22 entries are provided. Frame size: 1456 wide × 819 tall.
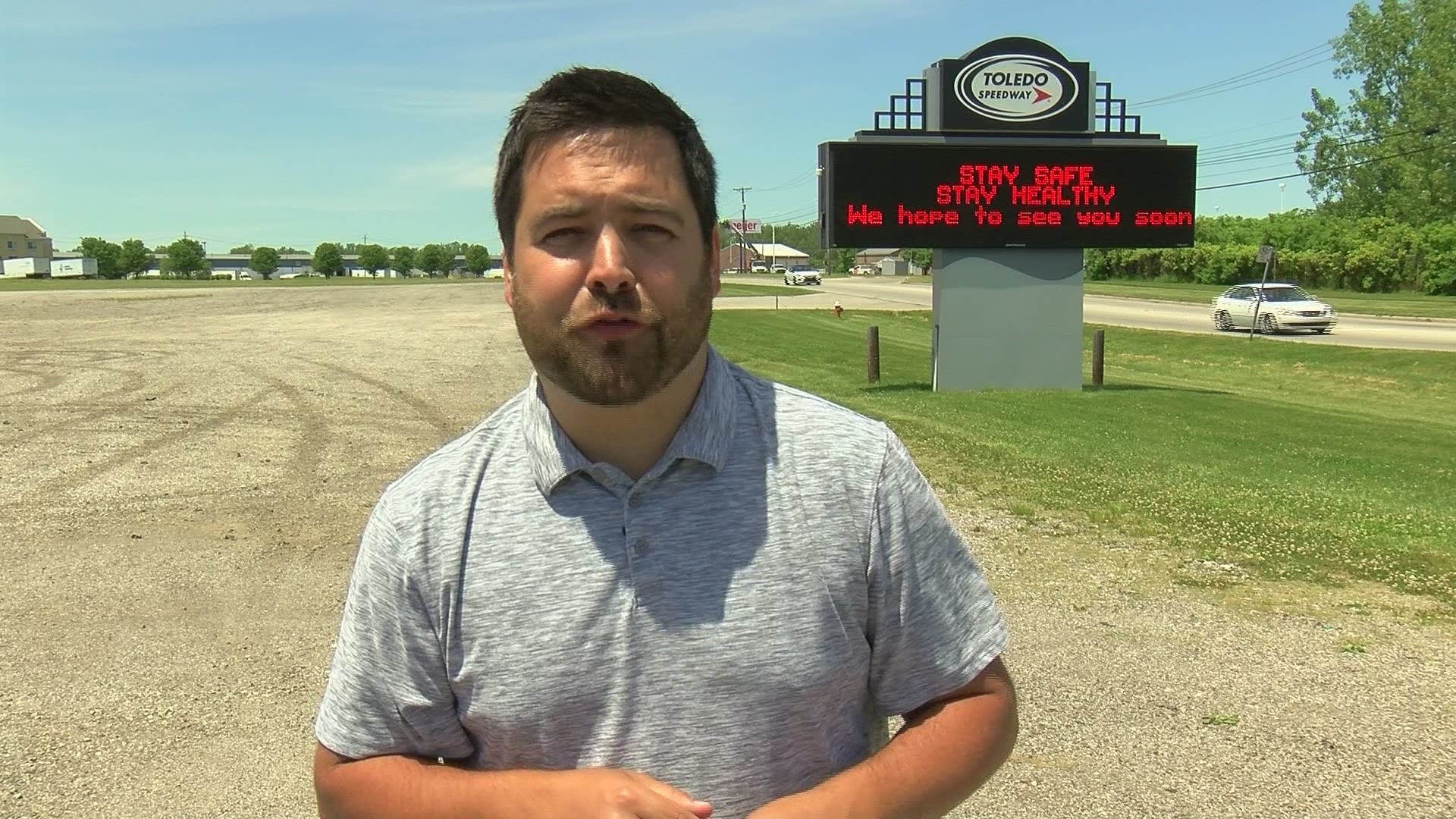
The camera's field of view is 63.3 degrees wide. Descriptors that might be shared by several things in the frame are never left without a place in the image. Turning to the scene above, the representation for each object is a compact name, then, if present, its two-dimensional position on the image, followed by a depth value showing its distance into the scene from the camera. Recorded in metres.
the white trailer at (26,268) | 119.50
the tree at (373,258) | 141.88
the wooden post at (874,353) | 19.28
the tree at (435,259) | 150.12
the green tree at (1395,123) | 64.31
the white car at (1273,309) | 32.59
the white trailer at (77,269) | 117.75
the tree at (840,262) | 147.00
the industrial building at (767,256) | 143.75
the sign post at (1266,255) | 27.56
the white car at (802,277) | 79.88
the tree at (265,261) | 134.00
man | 1.62
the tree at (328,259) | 132.12
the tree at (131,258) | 124.44
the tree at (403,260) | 149.50
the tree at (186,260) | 122.06
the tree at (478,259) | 130.38
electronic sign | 16.23
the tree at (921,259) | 120.96
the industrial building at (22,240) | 146.00
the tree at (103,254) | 122.94
